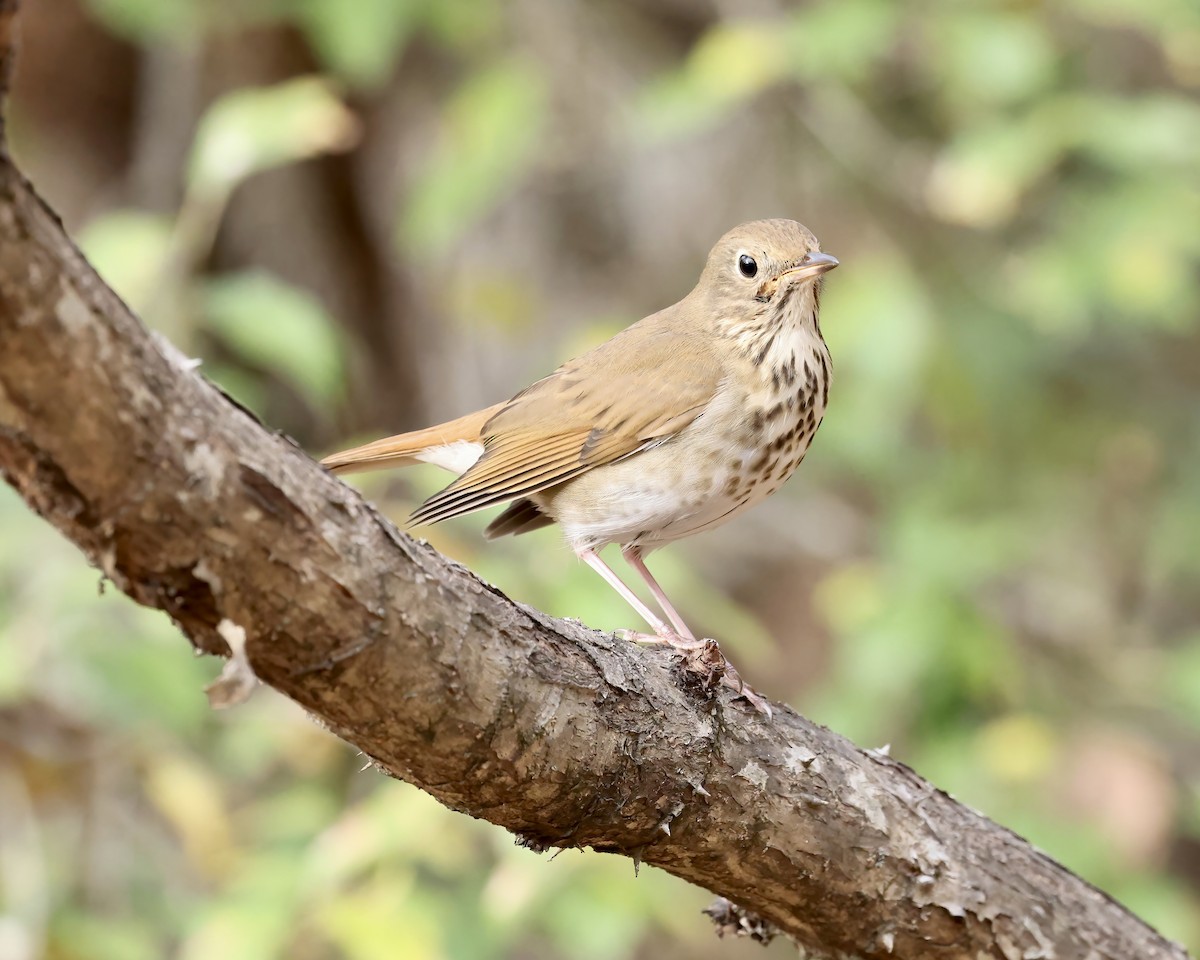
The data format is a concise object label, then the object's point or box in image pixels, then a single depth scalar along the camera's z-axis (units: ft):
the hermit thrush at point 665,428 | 19.12
